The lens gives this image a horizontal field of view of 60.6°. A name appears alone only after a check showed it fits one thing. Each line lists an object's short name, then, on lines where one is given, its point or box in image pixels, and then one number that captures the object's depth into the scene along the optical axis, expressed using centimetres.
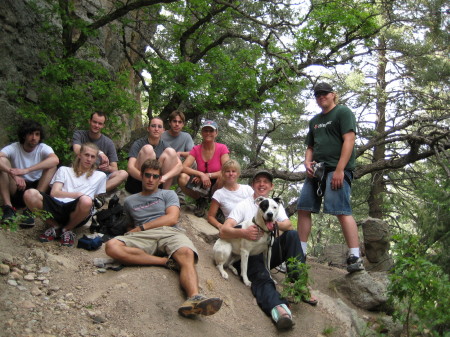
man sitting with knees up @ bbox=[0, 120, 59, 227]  523
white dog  461
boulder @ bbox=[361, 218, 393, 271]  680
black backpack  517
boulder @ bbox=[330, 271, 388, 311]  526
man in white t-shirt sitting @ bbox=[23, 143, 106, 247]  476
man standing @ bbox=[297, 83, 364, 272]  499
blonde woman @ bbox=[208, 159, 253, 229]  588
